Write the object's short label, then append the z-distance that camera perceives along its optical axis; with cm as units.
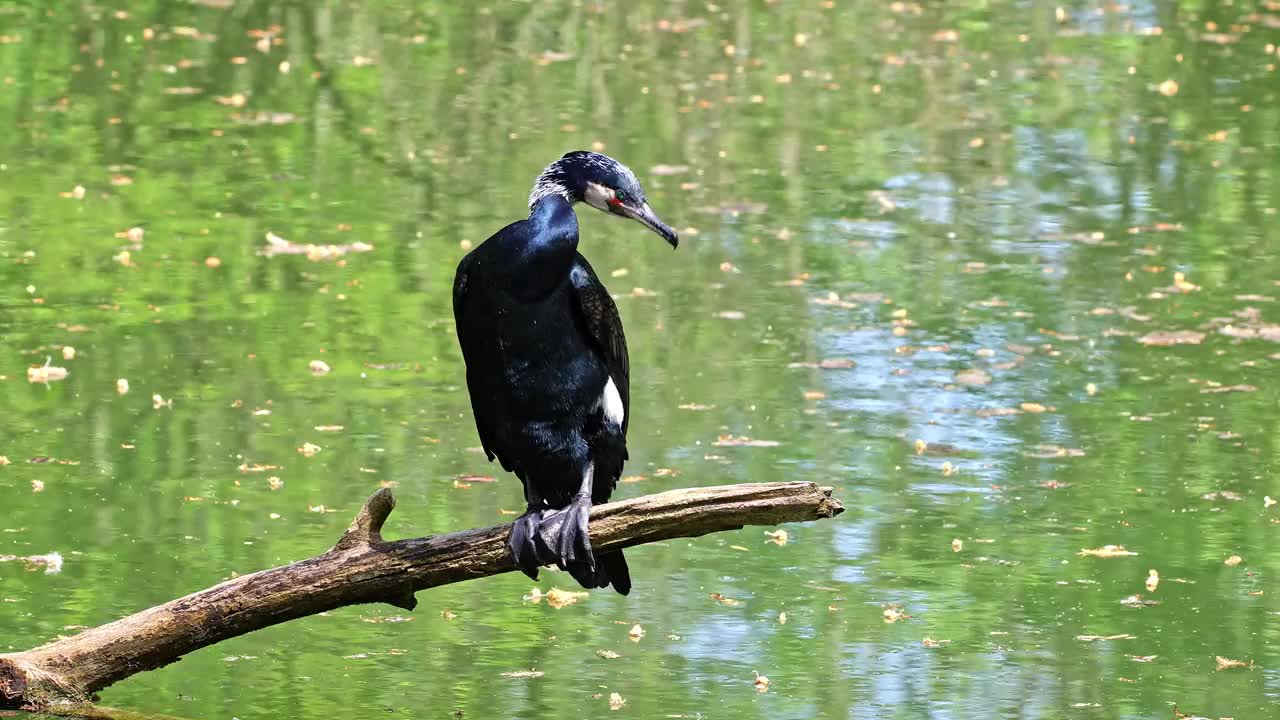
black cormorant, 1049
